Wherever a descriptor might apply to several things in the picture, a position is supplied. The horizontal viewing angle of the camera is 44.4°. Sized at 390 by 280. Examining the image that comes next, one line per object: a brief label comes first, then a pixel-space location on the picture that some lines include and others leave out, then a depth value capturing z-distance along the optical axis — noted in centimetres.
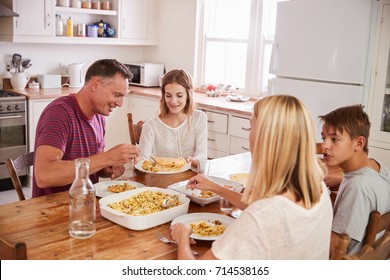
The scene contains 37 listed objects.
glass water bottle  156
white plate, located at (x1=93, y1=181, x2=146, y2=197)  199
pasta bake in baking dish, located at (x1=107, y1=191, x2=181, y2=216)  173
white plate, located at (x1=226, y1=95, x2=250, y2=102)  446
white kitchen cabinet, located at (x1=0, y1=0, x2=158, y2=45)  441
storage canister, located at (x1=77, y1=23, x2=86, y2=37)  498
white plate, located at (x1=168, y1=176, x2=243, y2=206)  193
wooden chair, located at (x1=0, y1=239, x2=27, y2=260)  116
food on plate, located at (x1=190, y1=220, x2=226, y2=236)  163
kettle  496
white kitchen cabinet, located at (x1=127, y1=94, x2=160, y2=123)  484
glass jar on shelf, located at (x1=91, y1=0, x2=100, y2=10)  501
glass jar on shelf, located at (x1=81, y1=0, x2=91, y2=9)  491
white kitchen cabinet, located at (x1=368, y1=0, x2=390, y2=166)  317
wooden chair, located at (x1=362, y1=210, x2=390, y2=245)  155
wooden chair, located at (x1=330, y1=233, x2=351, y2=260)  118
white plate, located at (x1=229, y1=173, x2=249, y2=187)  224
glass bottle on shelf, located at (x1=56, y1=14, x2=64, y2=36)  477
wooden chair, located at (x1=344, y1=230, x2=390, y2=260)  124
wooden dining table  147
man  201
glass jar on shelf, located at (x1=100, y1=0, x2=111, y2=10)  507
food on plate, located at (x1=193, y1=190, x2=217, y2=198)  196
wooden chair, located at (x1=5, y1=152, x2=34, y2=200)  206
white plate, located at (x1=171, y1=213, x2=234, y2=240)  173
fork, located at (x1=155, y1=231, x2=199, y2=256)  157
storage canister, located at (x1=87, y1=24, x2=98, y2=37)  503
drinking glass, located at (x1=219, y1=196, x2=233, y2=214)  186
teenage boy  163
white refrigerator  325
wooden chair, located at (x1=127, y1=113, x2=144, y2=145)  303
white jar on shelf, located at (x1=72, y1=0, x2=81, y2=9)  483
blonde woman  121
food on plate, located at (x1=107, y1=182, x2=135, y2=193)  201
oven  412
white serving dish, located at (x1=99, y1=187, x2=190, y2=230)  165
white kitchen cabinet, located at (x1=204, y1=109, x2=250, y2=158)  400
